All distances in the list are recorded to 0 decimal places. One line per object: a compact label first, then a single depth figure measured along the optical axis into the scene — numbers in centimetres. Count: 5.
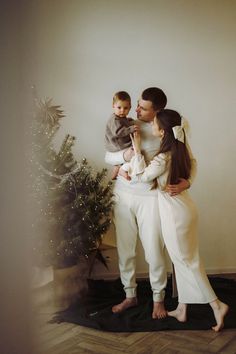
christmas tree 190
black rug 193
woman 189
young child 201
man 203
